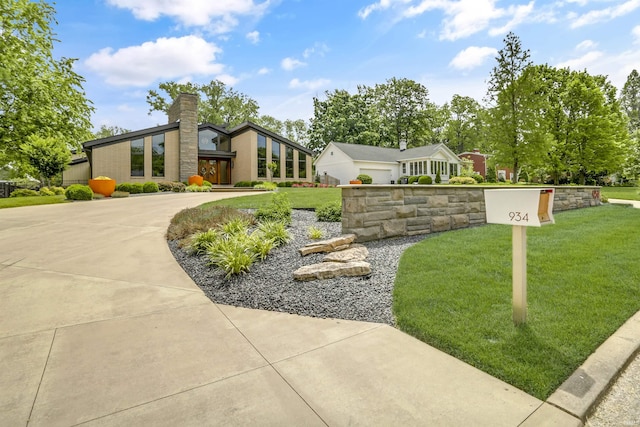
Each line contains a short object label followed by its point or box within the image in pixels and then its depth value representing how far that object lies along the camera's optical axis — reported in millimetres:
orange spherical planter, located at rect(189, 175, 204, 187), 21219
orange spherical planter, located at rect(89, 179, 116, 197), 15406
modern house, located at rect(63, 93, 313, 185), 19578
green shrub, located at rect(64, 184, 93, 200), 13666
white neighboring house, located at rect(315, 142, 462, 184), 28875
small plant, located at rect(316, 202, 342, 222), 6941
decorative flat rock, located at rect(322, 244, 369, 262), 4457
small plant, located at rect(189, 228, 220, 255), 5189
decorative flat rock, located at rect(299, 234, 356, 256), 4819
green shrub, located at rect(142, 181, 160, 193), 17922
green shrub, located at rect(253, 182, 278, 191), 19003
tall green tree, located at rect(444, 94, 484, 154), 44781
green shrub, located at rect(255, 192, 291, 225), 6934
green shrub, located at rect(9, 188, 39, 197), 16281
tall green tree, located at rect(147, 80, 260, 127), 35906
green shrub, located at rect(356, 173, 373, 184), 26500
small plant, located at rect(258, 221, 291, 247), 5340
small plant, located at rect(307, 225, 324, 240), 5524
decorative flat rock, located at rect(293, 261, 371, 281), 3961
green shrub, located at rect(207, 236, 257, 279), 4125
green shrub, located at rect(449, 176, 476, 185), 23191
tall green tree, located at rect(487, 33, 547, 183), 19000
